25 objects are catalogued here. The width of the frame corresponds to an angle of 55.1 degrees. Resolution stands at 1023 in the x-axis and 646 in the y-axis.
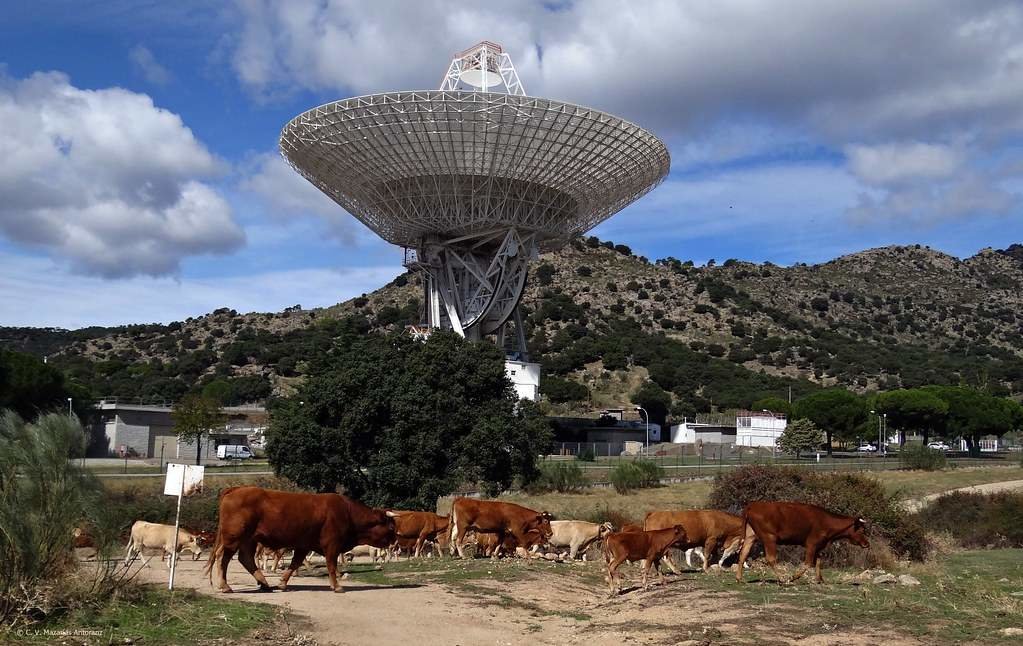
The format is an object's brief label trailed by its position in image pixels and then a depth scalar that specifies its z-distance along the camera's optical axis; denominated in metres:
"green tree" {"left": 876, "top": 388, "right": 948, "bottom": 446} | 94.25
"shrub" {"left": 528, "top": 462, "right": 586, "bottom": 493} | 53.16
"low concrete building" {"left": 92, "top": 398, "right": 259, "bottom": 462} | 74.69
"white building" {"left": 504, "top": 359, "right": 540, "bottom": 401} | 69.75
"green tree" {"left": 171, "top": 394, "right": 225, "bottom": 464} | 63.66
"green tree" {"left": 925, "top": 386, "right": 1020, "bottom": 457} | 92.31
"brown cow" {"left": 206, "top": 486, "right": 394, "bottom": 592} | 14.48
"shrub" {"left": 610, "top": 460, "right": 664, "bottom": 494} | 52.75
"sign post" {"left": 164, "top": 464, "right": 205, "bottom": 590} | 15.26
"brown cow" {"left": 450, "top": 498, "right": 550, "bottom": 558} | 21.16
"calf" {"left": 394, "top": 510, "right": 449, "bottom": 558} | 22.14
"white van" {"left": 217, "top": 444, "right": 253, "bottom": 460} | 69.22
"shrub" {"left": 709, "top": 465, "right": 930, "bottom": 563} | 23.33
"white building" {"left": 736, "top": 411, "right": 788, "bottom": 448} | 90.50
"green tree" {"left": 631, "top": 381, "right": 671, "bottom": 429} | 113.25
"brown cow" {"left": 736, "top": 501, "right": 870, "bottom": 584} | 16.39
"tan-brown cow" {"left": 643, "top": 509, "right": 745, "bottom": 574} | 18.41
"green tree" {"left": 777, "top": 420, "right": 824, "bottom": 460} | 82.62
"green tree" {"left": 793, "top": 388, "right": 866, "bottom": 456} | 92.06
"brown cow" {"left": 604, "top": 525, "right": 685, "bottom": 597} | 16.42
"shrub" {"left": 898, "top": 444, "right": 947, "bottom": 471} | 65.56
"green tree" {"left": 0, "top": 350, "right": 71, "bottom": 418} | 67.12
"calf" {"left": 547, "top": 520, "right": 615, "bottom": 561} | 22.02
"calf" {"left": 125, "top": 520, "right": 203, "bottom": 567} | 19.62
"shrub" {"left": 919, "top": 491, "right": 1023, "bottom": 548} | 32.25
